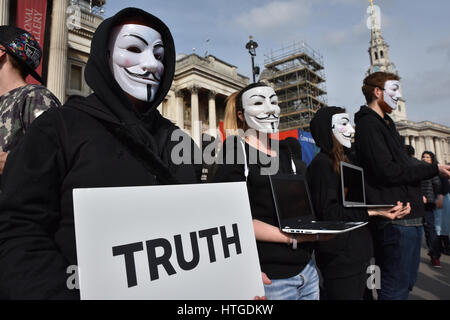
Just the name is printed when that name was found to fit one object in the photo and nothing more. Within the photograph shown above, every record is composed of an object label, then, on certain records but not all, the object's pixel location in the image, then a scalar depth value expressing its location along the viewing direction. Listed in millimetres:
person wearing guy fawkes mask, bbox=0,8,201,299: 783
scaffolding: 39531
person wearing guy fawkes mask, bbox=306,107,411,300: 1921
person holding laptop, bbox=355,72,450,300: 2072
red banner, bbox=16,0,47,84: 12195
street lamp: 11260
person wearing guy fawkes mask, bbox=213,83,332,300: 1615
